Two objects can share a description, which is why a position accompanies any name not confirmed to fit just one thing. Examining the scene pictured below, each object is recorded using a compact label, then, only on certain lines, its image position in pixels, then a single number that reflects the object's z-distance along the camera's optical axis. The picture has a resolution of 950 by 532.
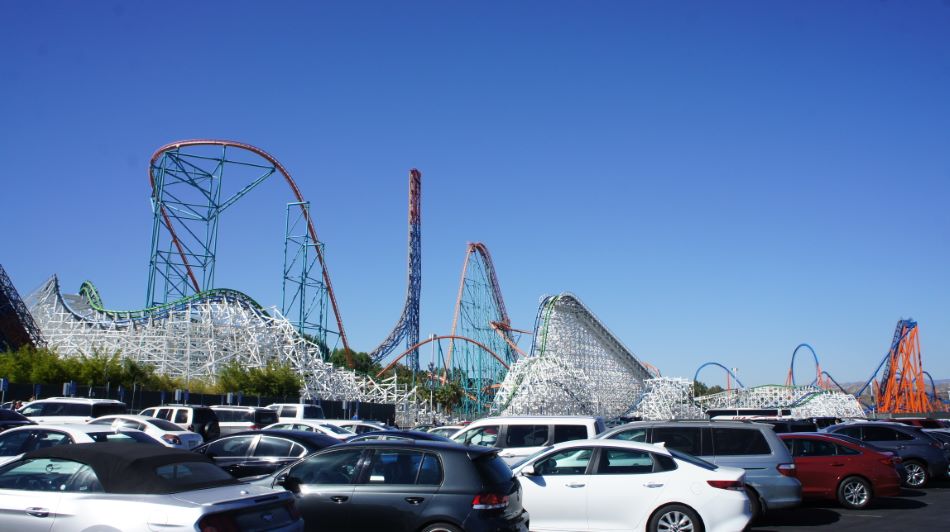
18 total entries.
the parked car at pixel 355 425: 19.02
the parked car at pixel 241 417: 22.16
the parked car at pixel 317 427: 16.91
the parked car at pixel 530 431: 12.58
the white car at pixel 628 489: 8.88
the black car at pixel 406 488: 7.17
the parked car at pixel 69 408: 19.31
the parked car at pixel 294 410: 25.48
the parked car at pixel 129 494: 5.48
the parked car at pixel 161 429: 15.80
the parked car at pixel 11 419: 15.46
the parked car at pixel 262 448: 10.73
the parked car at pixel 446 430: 18.25
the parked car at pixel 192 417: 20.72
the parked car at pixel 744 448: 11.00
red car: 13.23
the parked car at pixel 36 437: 10.44
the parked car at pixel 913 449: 16.86
